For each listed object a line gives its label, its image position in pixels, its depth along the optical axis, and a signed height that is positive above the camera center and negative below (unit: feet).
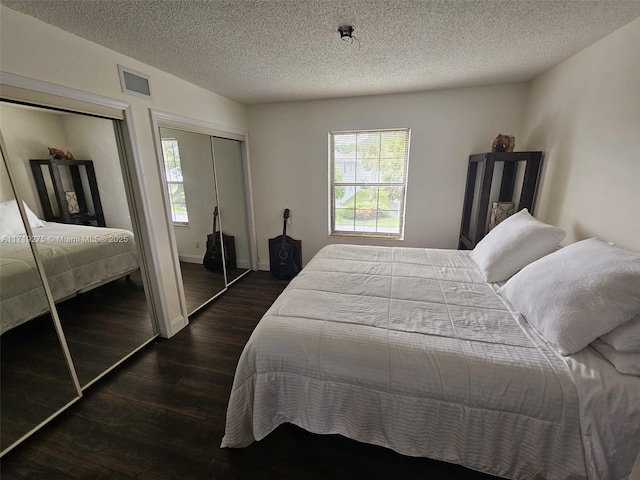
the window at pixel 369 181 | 10.63 -0.19
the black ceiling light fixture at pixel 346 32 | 5.14 +2.88
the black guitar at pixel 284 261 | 12.00 -3.77
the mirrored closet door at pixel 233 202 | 10.36 -1.00
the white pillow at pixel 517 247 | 5.73 -1.63
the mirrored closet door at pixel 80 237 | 4.89 -1.26
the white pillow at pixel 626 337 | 3.37 -2.14
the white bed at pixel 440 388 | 3.28 -2.90
